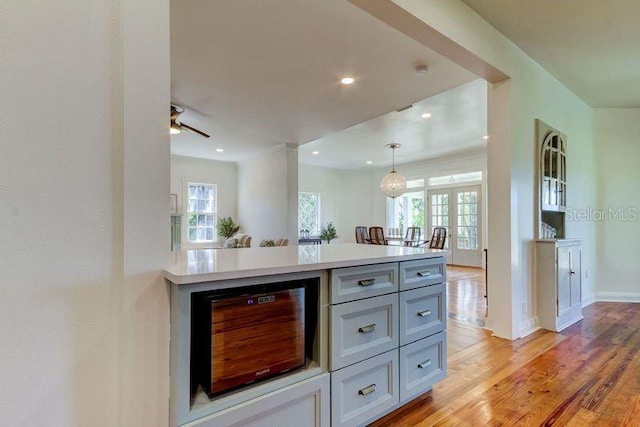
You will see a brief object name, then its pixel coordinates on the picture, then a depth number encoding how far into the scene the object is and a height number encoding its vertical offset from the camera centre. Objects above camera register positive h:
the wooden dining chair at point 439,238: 6.04 -0.45
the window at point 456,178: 7.36 +0.88
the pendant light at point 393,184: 6.56 +0.63
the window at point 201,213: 7.45 +0.04
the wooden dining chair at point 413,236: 6.86 -0.53
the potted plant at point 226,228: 7.59 -0.32
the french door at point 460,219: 7.39 -0.12
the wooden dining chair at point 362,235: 6.99 -0.45
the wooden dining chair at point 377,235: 6.39 -0.42
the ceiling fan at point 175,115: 3.82 +1.21
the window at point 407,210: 8.64 +0.12
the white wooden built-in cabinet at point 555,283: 3.06 -0.68
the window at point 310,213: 9.12 +0.04
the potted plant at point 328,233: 8.86 -0.52
